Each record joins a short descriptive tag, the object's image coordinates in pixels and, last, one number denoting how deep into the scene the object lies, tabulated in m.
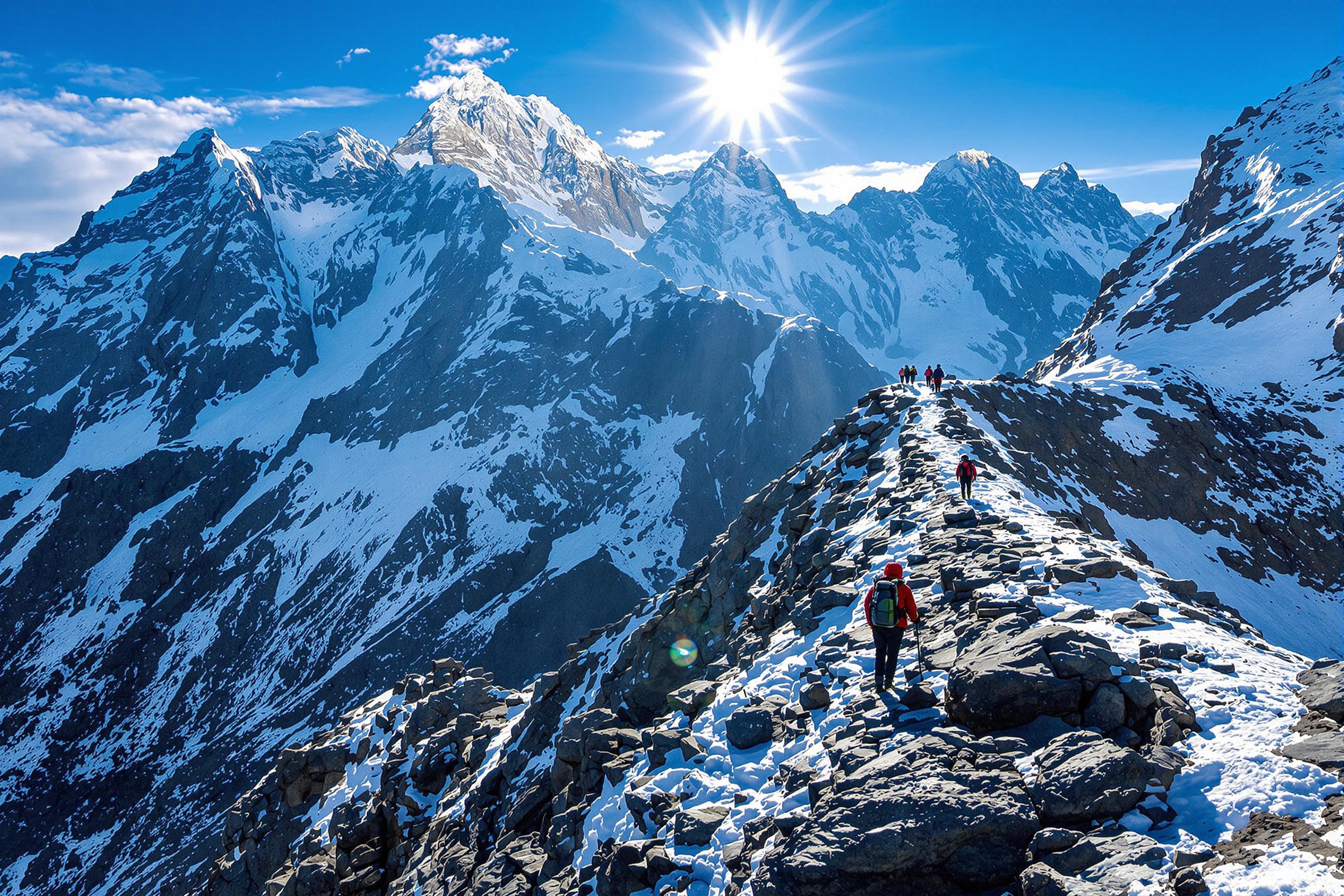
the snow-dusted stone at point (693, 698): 15.90
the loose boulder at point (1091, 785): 8.23
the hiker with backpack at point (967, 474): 19.77
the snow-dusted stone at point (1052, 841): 8.02
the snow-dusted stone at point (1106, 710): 9.52
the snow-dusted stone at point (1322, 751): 7.86
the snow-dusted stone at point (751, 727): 13.17
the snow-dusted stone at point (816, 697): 13.05
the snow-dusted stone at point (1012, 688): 9.81
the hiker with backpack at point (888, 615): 11.55
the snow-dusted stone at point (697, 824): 11.45
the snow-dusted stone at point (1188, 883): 6.87
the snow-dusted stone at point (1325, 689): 8.77
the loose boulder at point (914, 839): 8.53
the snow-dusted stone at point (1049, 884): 7.39
